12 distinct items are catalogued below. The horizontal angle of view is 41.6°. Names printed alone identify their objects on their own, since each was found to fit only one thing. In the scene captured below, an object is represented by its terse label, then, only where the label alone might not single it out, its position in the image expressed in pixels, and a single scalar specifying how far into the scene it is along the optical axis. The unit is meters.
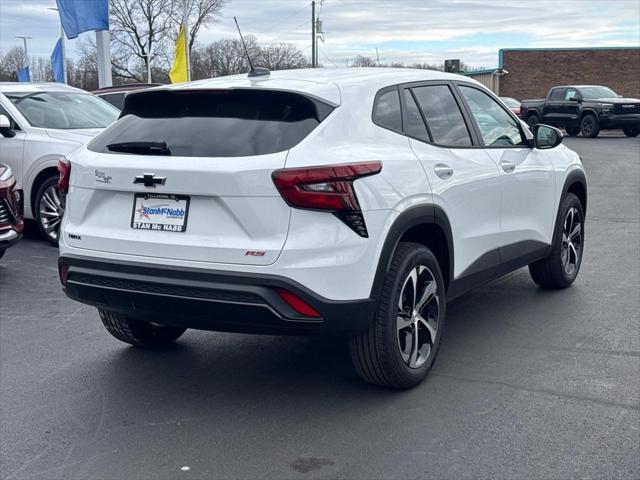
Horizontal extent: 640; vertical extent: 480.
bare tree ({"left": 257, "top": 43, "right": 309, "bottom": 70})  65.50
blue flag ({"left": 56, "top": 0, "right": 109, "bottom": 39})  17.58
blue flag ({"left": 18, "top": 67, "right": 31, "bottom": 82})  46.69
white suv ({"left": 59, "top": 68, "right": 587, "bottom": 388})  4.04
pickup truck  29.16
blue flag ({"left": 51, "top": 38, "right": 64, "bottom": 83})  32.38
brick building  51.03
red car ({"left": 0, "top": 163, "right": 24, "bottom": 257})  7.76
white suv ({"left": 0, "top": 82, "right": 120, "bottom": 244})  9.59
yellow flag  22.34
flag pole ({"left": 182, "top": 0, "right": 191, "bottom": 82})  23.70
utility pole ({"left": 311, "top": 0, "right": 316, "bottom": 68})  62.62
